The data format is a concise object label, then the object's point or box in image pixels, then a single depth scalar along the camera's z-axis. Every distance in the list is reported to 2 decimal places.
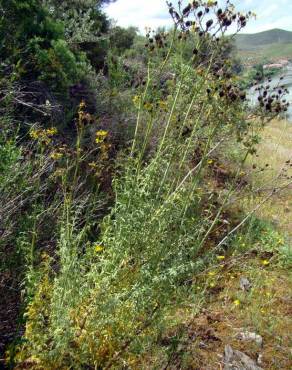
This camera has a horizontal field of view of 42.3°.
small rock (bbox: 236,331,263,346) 3.17
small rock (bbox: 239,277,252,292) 3.86
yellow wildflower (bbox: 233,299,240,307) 3.51
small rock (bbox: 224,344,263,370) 2.85
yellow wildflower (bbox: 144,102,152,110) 2.60
